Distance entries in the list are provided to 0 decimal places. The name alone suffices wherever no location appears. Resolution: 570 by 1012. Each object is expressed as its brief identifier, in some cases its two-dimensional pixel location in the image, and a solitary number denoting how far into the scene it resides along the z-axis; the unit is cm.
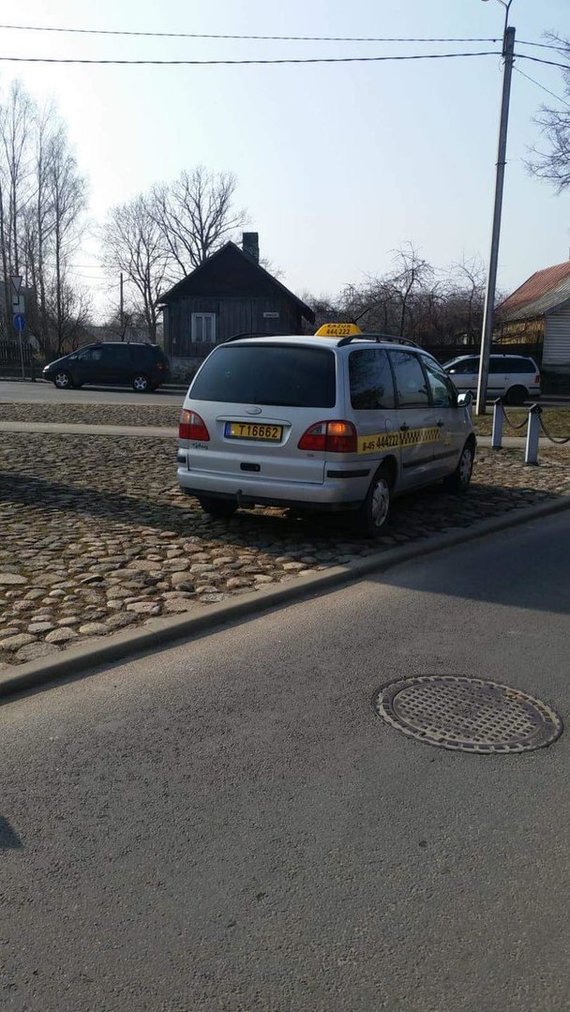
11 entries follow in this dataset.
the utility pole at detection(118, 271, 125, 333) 7206
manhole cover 379
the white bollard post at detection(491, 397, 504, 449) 1480
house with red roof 4038
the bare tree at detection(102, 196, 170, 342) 7531
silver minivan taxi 698
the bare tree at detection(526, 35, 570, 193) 2483
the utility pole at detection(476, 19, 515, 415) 1975
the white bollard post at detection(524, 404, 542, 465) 1295
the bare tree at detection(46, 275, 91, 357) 5306
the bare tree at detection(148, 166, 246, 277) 7331
